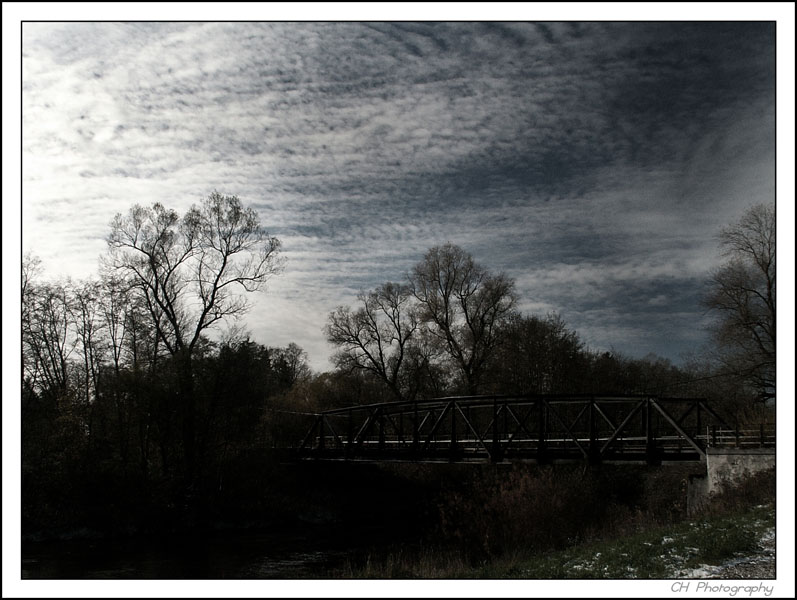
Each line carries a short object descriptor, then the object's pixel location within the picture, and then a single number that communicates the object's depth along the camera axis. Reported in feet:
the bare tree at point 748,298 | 82.12
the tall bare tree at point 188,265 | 93.81
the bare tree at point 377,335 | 130.62
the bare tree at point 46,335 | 81.87
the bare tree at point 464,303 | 119.44
